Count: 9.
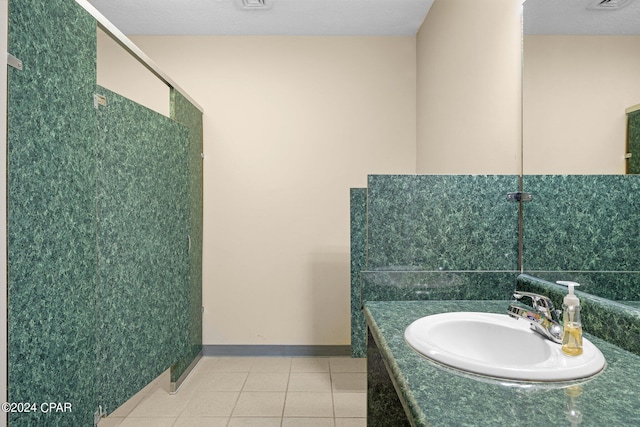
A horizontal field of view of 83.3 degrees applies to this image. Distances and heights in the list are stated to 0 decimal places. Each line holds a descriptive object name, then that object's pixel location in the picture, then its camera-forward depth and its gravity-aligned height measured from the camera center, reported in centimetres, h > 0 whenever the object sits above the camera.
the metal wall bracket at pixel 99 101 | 156 +49
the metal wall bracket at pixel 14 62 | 111 +46
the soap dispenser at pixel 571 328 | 87 -28
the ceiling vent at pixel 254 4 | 260 +151
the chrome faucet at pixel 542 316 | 97 -30
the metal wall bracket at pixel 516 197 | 153 +6
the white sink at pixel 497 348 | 78 -35
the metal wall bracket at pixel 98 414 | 156 -91
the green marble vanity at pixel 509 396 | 63 -36
